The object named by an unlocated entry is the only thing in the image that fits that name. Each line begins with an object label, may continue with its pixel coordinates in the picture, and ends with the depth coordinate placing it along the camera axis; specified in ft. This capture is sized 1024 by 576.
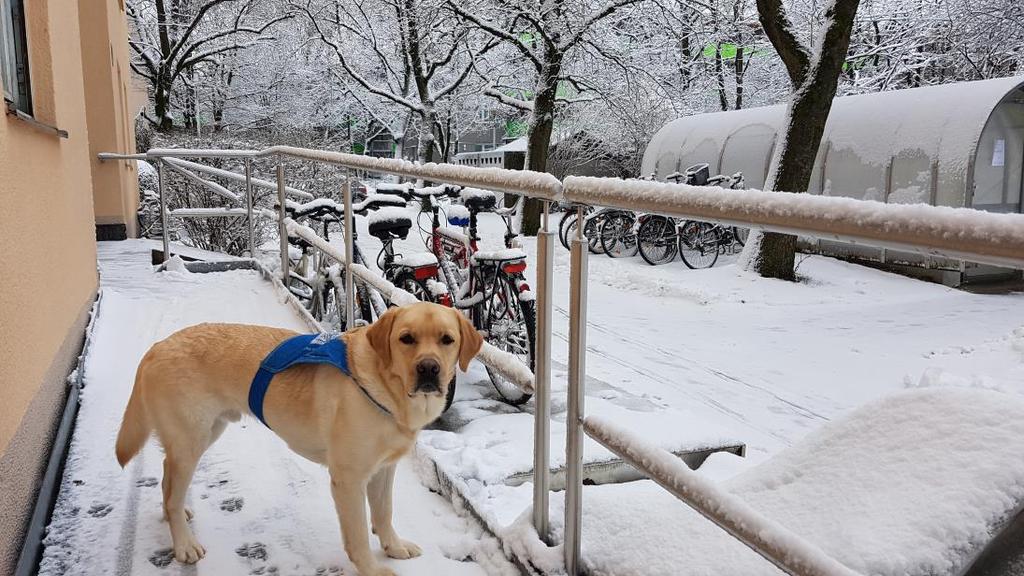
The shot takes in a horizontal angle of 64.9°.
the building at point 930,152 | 41.42
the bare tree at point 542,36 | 55.11
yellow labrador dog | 6.84
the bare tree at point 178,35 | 74.02
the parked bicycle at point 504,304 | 16.92
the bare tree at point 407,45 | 69.87
